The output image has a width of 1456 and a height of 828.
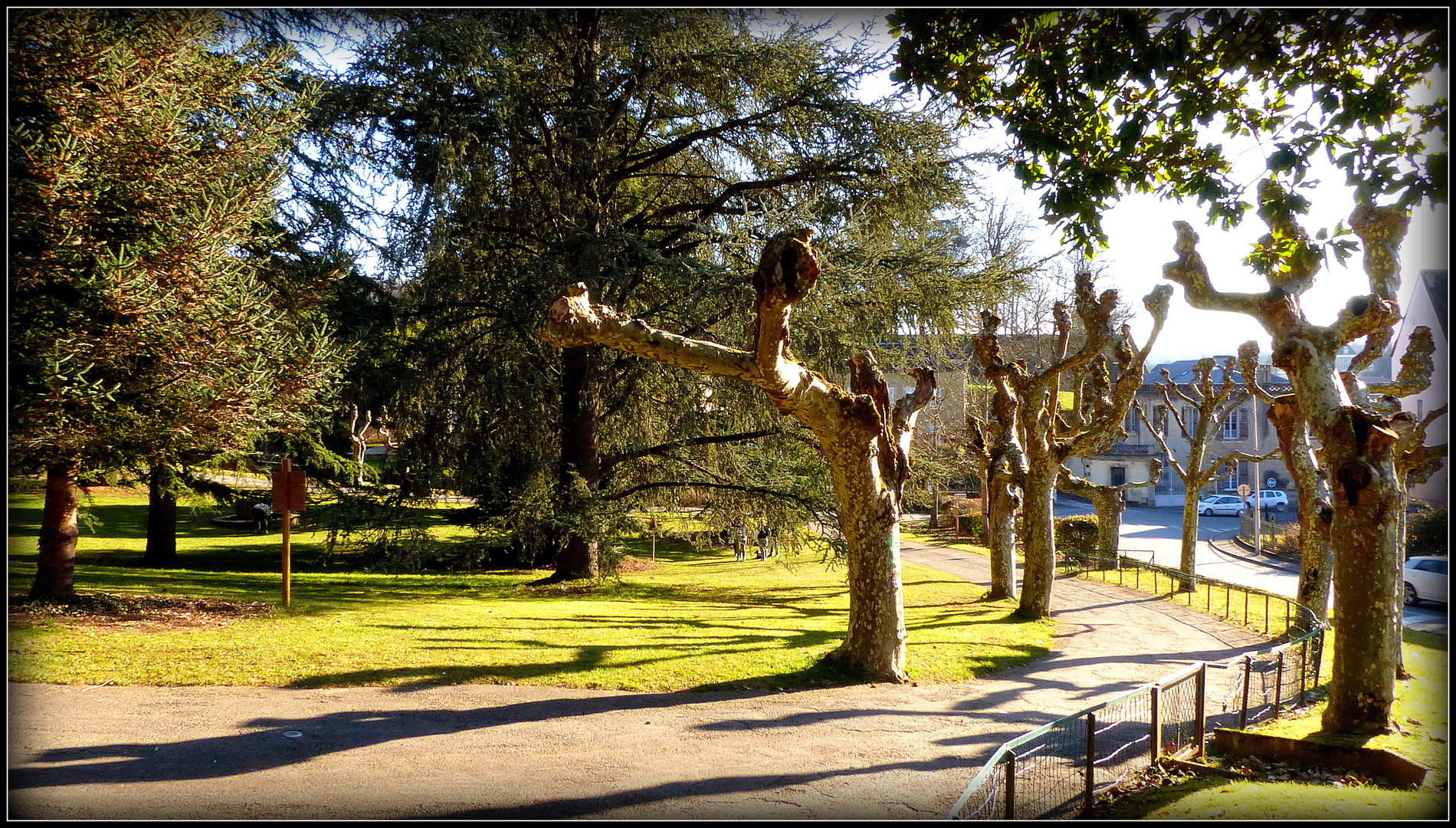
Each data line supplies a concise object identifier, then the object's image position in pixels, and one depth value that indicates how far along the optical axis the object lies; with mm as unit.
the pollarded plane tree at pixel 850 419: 8555
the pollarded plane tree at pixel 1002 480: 17203
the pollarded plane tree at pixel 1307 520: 13030
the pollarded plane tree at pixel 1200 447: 22125
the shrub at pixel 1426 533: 22297
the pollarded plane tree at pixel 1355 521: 7344
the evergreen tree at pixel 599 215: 14102
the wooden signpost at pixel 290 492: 12234
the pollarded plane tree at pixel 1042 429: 15438
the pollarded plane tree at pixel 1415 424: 10305
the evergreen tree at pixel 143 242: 9117
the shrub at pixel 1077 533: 28677
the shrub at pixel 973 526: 34375
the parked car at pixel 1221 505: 47719
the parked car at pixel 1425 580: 19328
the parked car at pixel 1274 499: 47656
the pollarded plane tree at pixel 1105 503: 25266
